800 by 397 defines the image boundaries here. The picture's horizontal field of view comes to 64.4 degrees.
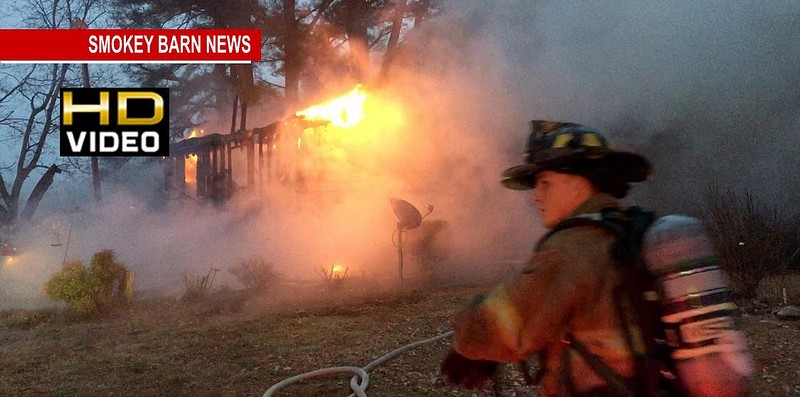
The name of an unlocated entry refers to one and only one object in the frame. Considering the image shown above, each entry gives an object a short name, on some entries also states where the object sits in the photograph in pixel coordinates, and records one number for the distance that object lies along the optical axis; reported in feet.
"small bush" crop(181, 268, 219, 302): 27.86
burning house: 42.16
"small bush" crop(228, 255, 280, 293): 30.58
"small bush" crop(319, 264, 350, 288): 30.99
